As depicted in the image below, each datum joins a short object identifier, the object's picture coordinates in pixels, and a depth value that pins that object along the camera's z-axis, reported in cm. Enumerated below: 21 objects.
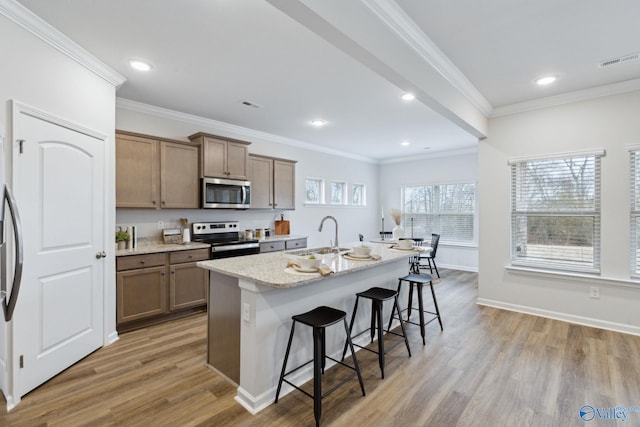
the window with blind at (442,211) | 680
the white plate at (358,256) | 283
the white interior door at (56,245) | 217
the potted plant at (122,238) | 352
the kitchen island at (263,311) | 204
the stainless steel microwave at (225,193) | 421
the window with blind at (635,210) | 325
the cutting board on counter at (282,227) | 555
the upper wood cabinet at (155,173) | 349
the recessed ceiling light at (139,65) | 279
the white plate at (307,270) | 218
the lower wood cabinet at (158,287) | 323
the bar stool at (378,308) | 239
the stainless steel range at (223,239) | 404
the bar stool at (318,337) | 186
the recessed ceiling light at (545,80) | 318
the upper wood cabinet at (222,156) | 418
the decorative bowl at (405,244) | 342
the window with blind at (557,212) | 351
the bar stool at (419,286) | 306
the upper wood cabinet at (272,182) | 498
